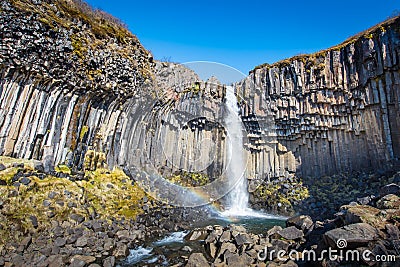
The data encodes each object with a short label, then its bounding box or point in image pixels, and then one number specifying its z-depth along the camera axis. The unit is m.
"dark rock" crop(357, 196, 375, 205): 10.89
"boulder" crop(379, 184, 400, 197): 9.35
